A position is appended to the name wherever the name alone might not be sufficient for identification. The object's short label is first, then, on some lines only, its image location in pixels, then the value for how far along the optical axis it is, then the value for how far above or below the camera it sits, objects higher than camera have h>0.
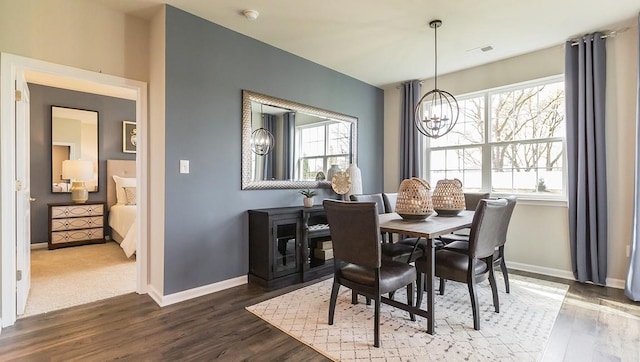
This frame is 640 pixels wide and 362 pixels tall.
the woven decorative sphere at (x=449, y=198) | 2.86 -0.17
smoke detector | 2.85 +1.56
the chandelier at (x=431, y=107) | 4.54 +1.14
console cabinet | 3.14 -0.71
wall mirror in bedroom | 4.93 +0.56
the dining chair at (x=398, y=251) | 2.89 -0.69
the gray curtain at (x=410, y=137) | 4.77 +0.68
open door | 2.44 -0.07
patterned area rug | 1.96 -1.11
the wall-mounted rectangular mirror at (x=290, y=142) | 3.42 +0.48
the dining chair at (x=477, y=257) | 2.23 -0.62
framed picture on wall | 5.59 +0.79
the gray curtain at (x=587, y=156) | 3.21 +0.25
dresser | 4.74 -0.71
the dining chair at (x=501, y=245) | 2.59 -0.63
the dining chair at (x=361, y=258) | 2.02 -0.55
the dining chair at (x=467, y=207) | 3.33 -0.32
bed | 4.59 -0.30
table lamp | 4.85 +0.07
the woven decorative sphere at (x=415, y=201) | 2.54 -0.18
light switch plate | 2.87 +0.13
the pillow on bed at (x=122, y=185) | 5.21 -0.10
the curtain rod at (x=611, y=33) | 3.16 +1.53
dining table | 2.12 -0.36
